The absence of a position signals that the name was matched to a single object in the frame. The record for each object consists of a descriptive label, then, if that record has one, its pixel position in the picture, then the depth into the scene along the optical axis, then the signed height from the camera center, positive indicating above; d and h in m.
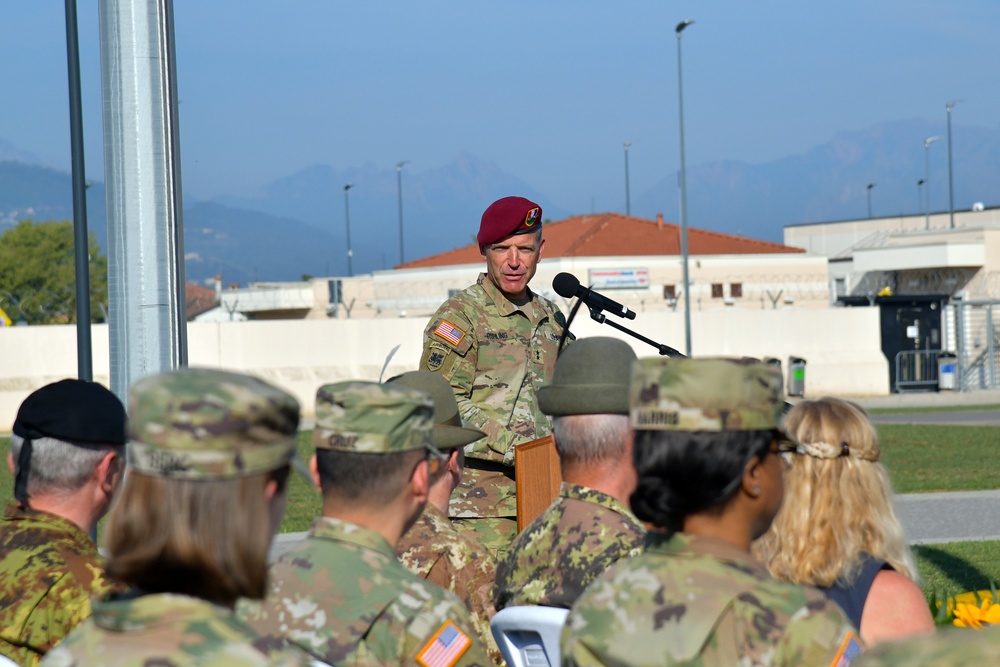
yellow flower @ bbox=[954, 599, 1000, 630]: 8.07 -1.07
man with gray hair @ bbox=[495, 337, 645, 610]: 7.00 -0.59
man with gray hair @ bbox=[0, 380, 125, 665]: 6.42 -0.52
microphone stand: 9.15 -0.10
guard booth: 65.75 -1.28
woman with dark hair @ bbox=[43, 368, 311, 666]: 3.65 -0.32
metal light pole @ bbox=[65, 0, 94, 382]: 22.66 +1.05
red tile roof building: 110.00 +2.62
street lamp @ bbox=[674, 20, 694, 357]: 62.70 +2.39
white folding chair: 6.46 -0.88
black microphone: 9.84 +0.02
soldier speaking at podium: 10.68 -0.24
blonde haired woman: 6.14 -0.59
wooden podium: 9.05 -0.65
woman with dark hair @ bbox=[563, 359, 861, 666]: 4.42 -0.48
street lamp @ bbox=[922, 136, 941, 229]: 125.17 +6.24
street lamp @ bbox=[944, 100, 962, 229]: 118.62 +4.71
